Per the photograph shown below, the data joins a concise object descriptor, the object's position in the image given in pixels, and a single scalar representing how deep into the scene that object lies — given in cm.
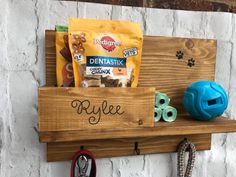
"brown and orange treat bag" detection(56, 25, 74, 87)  58
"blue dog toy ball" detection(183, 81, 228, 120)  58
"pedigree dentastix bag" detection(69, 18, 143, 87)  55
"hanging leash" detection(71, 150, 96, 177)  61
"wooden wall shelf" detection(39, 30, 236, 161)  59
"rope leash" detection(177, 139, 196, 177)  69
